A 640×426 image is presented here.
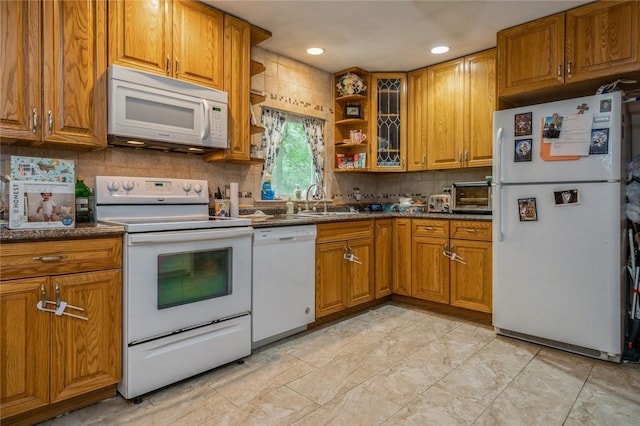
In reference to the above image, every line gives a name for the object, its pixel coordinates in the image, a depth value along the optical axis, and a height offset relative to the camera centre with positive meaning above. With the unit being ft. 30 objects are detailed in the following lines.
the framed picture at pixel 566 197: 8.01 +0.26
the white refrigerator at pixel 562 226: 7.67 -0.38
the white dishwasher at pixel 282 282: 8.18 -1.70
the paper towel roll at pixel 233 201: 9.40 +0.16
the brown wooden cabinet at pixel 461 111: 11.13 +3.03
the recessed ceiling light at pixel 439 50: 10.96 +4.70
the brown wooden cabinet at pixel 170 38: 7.24 +3.50
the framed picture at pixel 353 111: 12.86 +3.31
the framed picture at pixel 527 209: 8.56 +0.00
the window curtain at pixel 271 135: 11.25 +2.20
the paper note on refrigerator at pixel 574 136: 7.84 +1.54
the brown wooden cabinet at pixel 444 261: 10.01 -1.51
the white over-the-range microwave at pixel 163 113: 7.12 +1.95
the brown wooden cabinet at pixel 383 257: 11.30 -1.50
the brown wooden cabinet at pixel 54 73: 6.07 +2.29
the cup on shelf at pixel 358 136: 12.95 +2.48
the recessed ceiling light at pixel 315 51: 10.93 +4.63
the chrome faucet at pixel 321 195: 11.73 +0.38
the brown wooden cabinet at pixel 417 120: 12.59 +2.99
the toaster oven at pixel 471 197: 10.71 +0.34
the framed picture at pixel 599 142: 7.63 +1.38
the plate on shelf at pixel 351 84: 12.62 +4.16
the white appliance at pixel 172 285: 6.18 -1.42
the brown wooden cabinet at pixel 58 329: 5.18 -1.82
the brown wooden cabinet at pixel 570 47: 8.09 +3.77
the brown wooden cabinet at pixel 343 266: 9.63 -1.57
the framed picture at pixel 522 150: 8.59 +1.36
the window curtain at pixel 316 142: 12.56 +2.22
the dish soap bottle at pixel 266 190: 11.05 +0.52
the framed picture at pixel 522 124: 8.61 +1.96
